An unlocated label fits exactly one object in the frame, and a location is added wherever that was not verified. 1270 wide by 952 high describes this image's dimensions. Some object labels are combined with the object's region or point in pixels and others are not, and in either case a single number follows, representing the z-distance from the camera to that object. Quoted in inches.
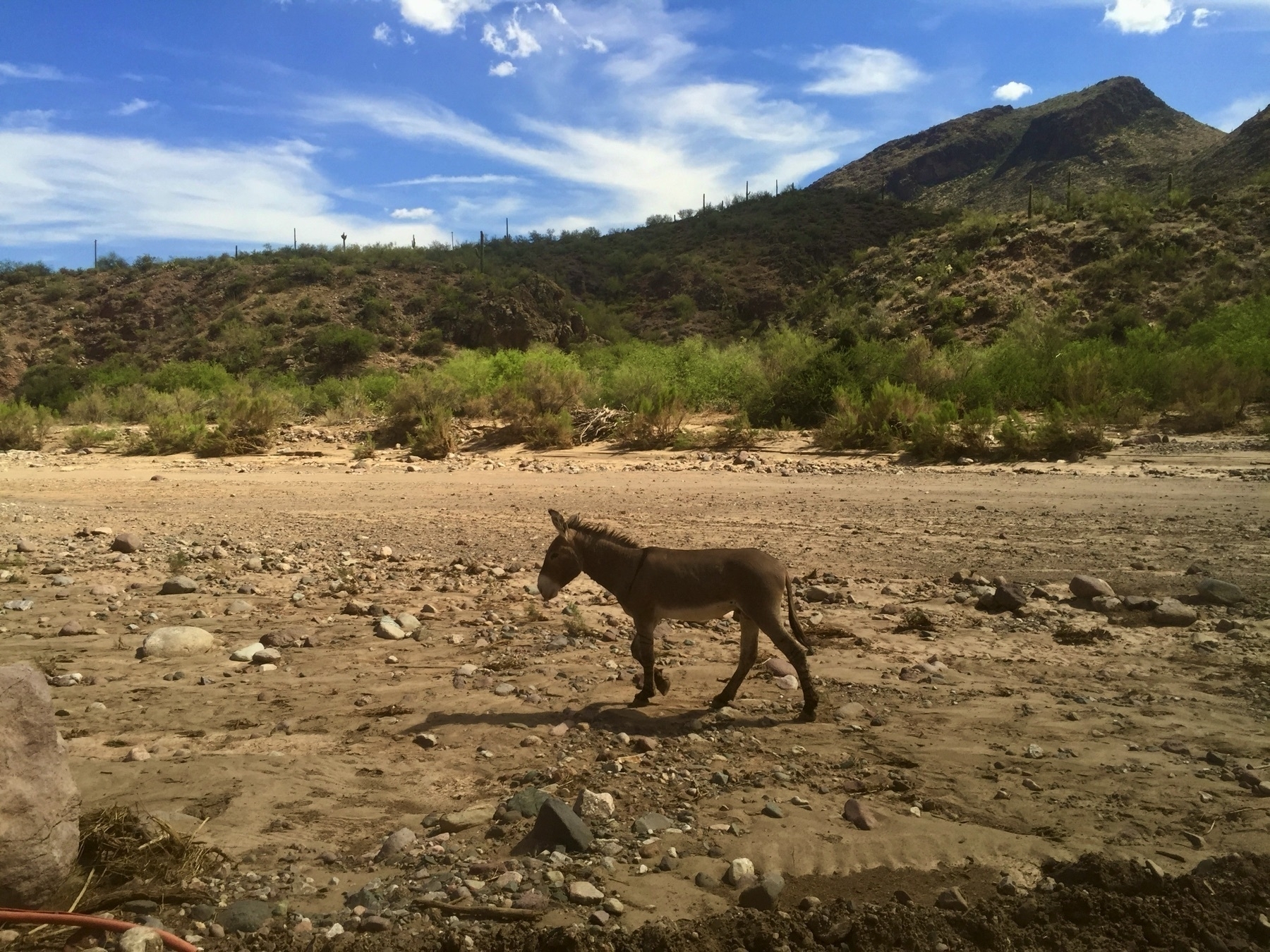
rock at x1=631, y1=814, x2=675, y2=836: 176.5
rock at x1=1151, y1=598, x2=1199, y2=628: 303.3
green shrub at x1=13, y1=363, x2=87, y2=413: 1616.6
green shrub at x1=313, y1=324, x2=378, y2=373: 2014.0
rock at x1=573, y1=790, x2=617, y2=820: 183.6
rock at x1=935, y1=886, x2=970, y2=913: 151.1
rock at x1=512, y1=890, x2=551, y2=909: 152.3
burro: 233.6
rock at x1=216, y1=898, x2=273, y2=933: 147.9
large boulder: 145.4
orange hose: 140.2
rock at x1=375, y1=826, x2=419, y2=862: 171.2
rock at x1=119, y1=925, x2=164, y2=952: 136.0
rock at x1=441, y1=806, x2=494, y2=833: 182.2
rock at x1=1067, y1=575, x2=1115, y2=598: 336.5
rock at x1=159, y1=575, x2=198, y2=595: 382.3
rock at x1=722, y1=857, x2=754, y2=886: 159.9
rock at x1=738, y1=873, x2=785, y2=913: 153.0
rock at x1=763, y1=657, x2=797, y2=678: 273.4
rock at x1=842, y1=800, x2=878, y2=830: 177.2
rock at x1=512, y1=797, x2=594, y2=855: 169.2
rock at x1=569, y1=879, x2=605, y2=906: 153.5
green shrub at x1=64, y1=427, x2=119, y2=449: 1044.2
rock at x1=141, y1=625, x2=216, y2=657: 296.0
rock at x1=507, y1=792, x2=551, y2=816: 184.7
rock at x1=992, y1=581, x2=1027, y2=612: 327.0
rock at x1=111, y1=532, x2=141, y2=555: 461.1
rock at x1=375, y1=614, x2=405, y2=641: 315.9
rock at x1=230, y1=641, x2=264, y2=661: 290.8
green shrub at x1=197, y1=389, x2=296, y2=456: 935.7
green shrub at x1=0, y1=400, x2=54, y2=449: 1053.2
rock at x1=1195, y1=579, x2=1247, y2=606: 319.6
